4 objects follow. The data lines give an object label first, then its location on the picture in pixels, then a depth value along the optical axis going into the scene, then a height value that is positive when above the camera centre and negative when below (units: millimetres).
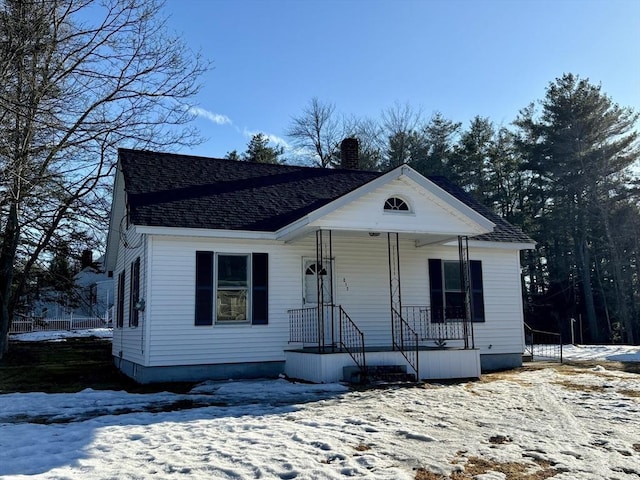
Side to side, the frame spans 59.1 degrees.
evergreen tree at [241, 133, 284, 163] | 44594 +13086
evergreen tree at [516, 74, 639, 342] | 35000 +8567
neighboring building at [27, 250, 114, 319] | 21547 +853
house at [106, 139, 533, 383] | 11688 +812
